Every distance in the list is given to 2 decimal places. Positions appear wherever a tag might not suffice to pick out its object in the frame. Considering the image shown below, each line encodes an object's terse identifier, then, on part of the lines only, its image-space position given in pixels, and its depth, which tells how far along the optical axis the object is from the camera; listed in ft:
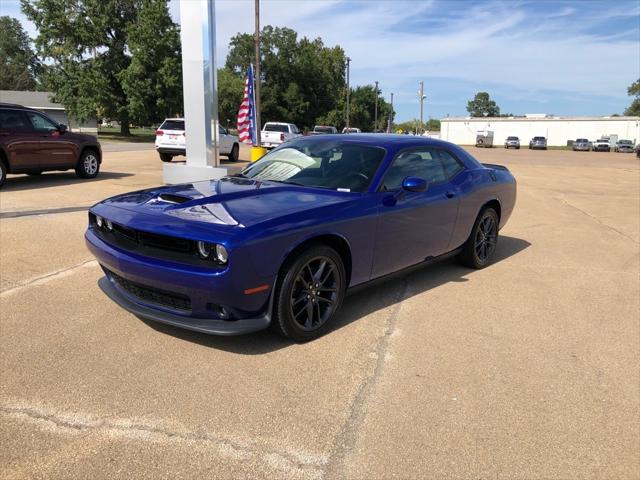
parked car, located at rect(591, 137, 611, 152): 200.02
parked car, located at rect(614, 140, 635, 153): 189.88
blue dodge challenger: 10.75
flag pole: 84.48
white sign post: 34.96
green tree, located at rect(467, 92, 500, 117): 556.51
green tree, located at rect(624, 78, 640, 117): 304.71
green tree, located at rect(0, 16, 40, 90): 319.92
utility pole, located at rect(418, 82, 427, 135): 248.73
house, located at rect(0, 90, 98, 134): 208.23
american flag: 58.59
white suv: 61.31
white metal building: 245.98
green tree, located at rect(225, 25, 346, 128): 225.97
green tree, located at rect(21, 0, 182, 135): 148.25
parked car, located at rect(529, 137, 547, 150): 205.67
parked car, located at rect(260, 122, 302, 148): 90.93
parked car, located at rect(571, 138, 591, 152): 205.57
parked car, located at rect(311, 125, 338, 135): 131.17
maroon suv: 35.09
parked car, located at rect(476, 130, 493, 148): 233.55
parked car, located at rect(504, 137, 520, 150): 211.00
